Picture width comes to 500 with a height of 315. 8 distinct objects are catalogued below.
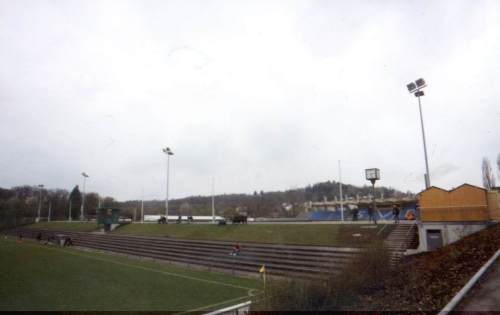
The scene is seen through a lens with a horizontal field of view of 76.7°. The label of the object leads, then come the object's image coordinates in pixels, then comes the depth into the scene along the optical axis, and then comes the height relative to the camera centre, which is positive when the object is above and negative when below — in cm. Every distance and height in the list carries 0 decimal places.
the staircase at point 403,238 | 2125 -230
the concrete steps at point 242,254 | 2084 -378
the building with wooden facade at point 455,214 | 1976 -59
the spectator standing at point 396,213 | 2627 -60
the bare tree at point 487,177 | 5996 +520
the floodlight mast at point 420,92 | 2774 +1074
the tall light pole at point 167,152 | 5253 +940
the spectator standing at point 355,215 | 3428 -93
